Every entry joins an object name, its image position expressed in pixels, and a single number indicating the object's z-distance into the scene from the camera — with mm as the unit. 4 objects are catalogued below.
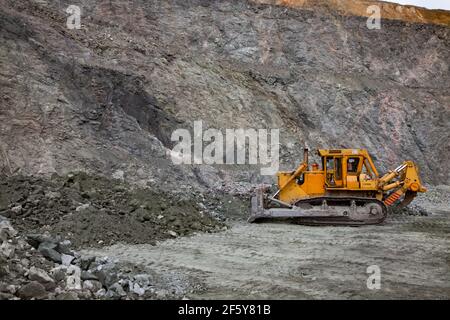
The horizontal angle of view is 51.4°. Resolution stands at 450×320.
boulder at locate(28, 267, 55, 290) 5338
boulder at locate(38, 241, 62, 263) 6531
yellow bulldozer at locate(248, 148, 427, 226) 11891
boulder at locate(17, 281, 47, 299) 5027
